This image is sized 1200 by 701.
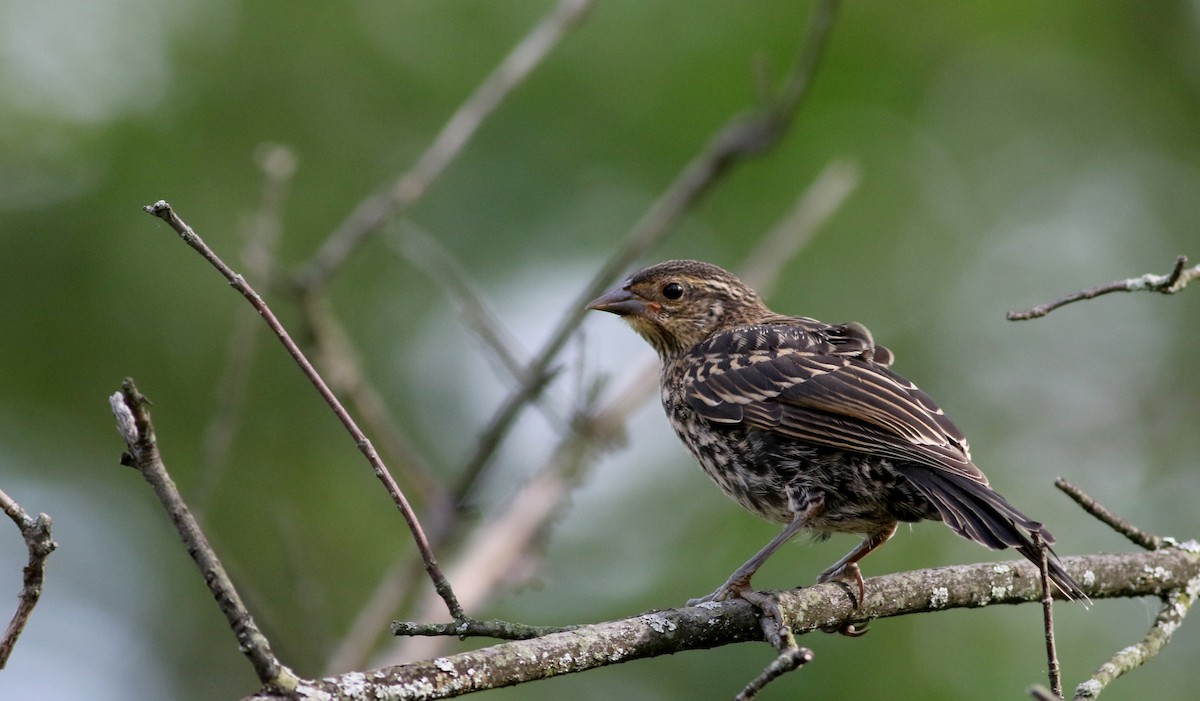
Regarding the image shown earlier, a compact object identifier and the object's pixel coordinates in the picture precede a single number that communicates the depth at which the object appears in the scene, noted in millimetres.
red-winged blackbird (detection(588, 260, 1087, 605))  7297
